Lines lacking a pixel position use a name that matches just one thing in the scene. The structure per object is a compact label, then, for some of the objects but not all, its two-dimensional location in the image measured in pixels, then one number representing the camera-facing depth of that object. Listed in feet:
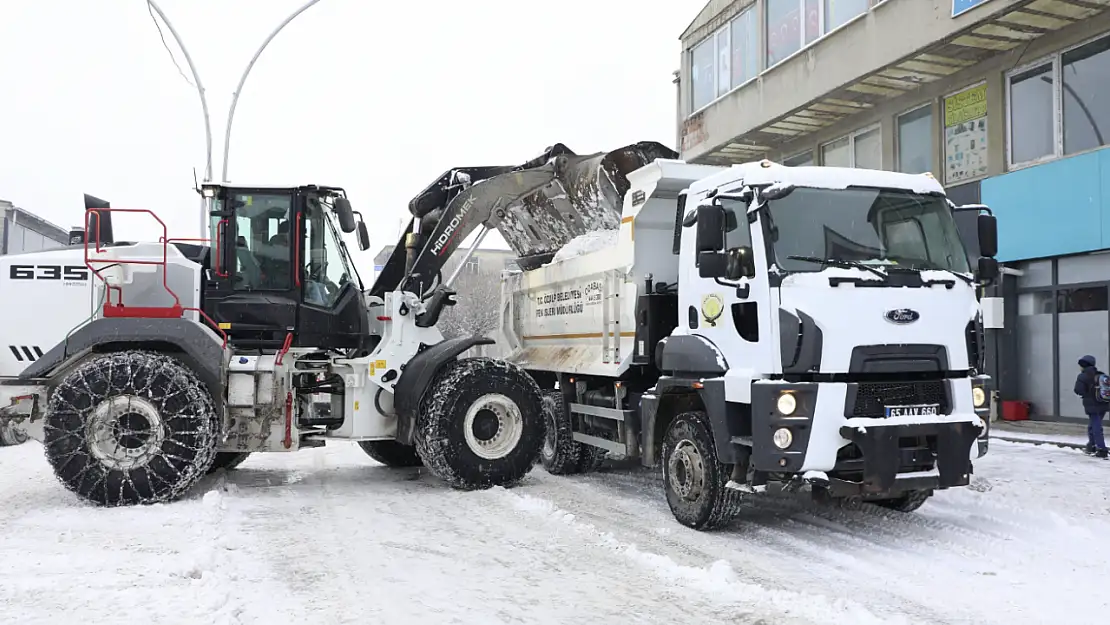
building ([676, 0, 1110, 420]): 45.01
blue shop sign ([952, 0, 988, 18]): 45.99
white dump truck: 20.10
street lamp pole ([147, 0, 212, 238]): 57.52
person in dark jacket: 37.83
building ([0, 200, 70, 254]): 72.98
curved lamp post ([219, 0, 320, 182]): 55.42
